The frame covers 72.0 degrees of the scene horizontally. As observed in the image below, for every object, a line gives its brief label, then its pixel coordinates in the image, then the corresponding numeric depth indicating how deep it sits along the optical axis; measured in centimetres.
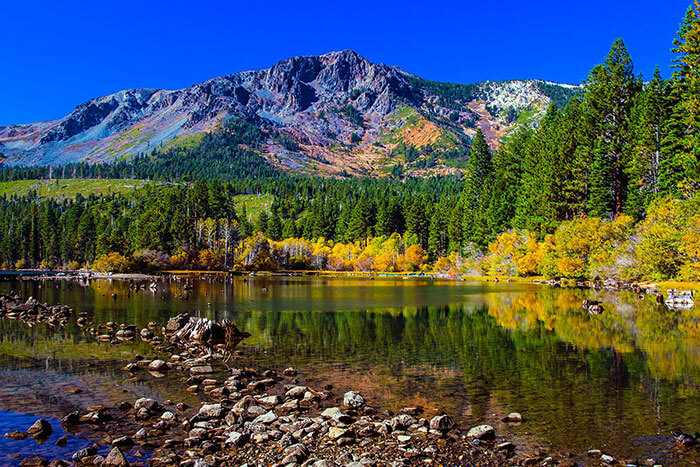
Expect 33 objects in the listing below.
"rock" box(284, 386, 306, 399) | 1579
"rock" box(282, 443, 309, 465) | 1078
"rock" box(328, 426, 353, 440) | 1217
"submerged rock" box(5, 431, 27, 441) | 1219
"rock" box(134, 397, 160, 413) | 1423
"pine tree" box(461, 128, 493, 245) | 11969
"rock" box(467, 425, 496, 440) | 1206
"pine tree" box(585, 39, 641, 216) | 7412
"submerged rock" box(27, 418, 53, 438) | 1236
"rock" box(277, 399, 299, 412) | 1453
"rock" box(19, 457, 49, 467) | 1059
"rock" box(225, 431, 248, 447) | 1182
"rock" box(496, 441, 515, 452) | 1140
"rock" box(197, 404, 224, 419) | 1355
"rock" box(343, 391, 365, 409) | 1483
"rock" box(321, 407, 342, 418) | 1373
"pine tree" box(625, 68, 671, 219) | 6412
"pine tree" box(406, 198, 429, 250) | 14812
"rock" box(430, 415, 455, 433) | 1253
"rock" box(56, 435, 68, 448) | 1175
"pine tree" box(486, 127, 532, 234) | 10394
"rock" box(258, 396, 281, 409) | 1498
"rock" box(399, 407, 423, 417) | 1409
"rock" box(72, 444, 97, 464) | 1088
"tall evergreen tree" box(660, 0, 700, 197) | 5073
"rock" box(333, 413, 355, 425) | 1329
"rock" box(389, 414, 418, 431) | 1277
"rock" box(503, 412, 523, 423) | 1342
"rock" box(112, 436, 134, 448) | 1176
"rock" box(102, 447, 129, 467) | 1051
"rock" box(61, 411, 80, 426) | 1322
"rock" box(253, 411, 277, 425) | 1321
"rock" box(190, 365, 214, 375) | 1933
